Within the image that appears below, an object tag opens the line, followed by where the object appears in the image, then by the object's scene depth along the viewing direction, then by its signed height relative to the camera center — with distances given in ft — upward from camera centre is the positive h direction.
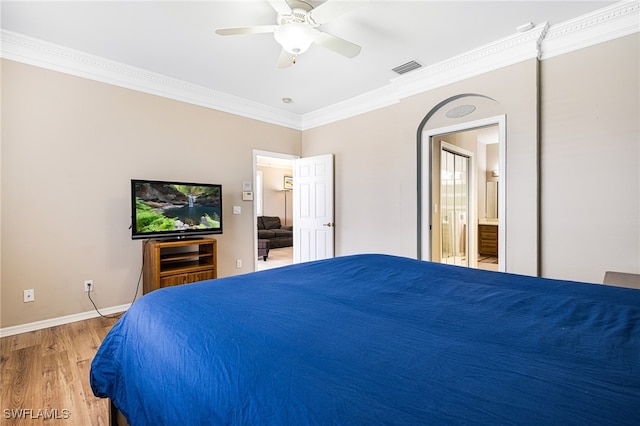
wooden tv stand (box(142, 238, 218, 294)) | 10.59 -2.00
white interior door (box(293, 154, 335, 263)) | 15.35 +0.14
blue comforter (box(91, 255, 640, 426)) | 2.05 -1.27
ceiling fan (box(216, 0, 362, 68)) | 6.73 +4.39
